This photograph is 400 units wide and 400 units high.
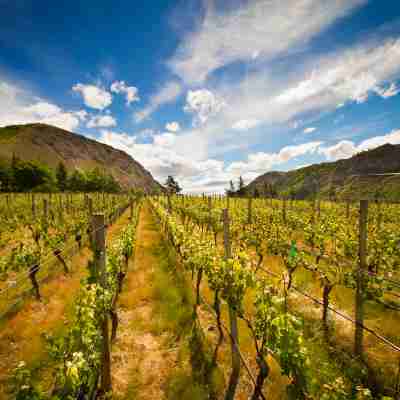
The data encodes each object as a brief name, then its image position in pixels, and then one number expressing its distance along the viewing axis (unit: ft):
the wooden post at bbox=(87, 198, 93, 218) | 24.50
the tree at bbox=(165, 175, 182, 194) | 357.73
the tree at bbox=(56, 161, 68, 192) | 244.26
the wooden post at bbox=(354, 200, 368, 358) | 16.69
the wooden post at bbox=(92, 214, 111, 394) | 13.19
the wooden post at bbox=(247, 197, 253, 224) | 49.22
